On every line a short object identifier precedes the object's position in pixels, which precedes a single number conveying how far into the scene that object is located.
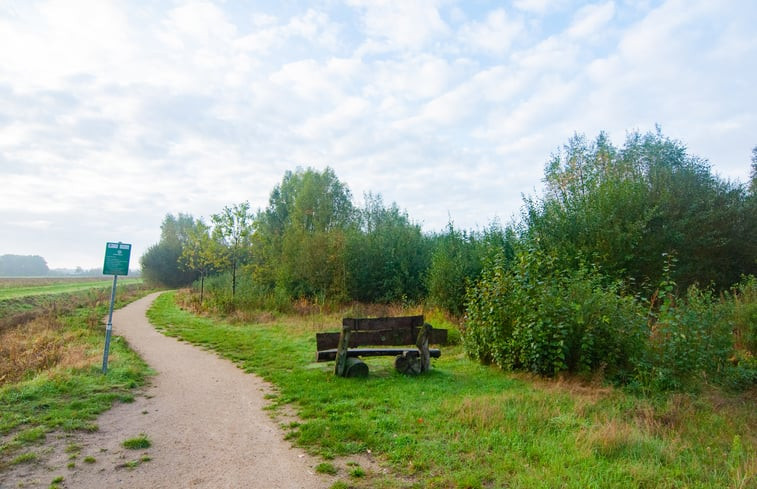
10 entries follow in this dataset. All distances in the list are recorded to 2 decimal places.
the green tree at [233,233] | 23.50
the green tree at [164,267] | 54.47
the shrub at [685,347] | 6.71
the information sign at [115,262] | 8.16
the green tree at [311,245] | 22.98
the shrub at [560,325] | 7.31
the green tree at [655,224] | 13.86
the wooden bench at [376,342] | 7.84
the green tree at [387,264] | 21.80
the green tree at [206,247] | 23.53
